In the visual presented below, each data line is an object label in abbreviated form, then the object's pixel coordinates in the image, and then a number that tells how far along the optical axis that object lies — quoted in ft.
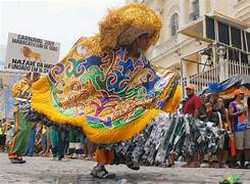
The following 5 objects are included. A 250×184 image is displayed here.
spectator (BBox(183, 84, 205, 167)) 24.04
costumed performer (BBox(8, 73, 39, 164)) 21.42
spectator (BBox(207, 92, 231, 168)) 25.09
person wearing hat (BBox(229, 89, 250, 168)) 26.16
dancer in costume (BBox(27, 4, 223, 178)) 14.79
